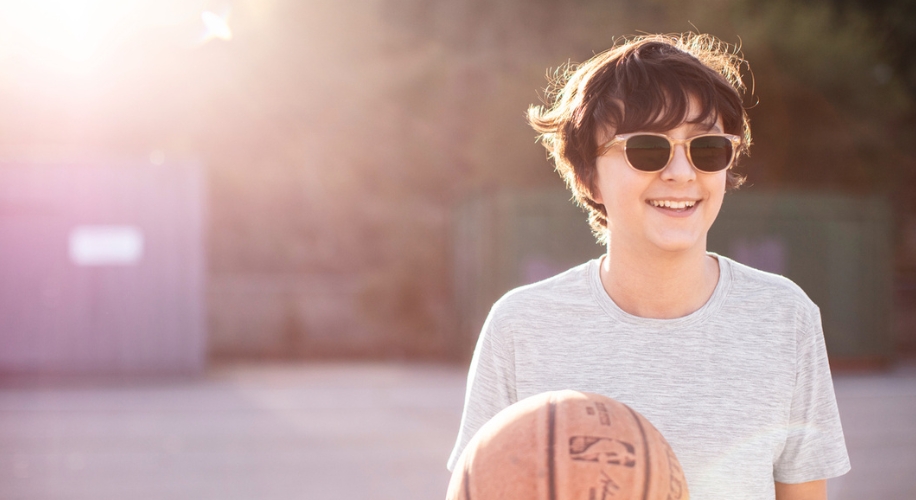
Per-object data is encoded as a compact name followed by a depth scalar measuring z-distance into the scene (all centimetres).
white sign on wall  1445
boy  211
